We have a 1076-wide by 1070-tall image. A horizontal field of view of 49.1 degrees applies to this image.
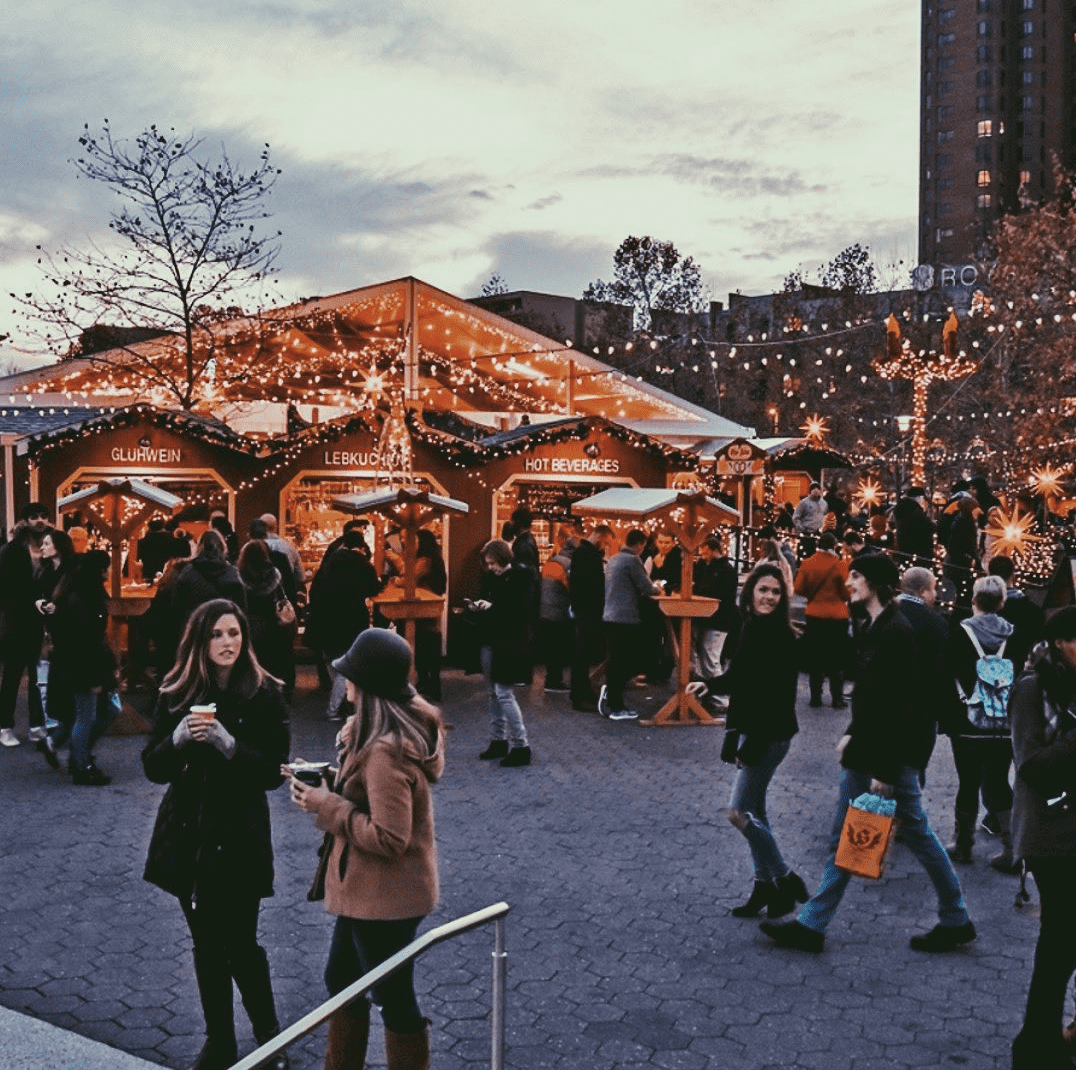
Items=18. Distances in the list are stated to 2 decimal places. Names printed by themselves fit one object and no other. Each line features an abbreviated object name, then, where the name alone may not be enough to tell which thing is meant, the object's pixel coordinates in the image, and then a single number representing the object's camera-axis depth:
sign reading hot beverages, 15.12
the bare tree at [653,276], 42.88
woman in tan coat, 3.57
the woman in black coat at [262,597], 9.74
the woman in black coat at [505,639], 9.02
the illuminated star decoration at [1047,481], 20.69
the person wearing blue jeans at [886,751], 5.15
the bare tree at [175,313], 17.42
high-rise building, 108.69
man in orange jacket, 11.01
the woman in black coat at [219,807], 3.99
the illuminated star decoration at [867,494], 28.94
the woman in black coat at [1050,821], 3.98
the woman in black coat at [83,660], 8.17
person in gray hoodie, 6.70
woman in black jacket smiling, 5.71
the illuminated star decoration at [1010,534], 16.23
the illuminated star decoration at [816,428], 29.27
